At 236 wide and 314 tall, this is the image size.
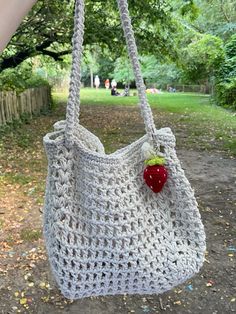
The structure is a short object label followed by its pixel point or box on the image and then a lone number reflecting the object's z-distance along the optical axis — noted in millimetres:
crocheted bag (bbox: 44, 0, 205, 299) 975
